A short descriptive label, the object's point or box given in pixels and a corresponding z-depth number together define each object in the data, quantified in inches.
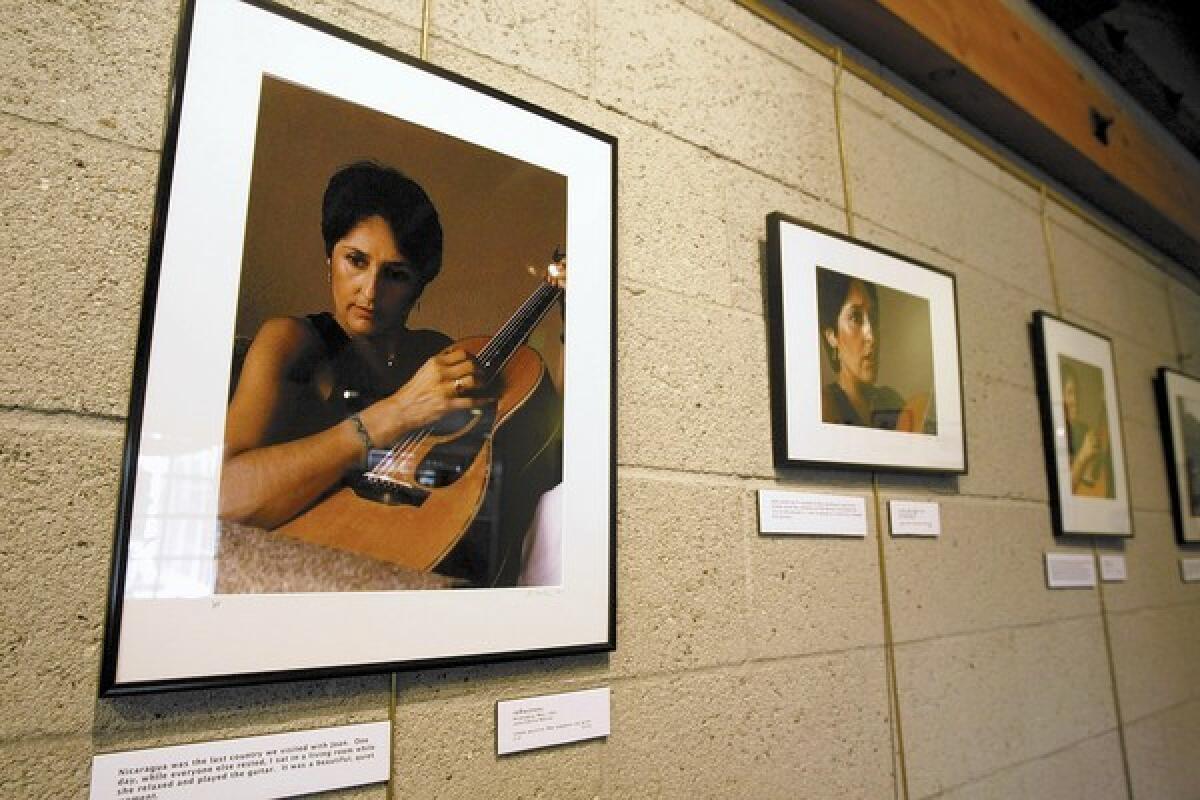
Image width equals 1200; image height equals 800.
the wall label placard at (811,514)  45.9
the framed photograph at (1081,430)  71.6
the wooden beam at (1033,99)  61.1
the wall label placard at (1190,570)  88.0
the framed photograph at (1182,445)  88.9
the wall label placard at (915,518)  53.7
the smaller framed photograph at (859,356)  48.7
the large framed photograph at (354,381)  27.1
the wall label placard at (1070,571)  68.3
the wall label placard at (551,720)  33.6
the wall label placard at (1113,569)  75.2
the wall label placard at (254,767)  25.2
